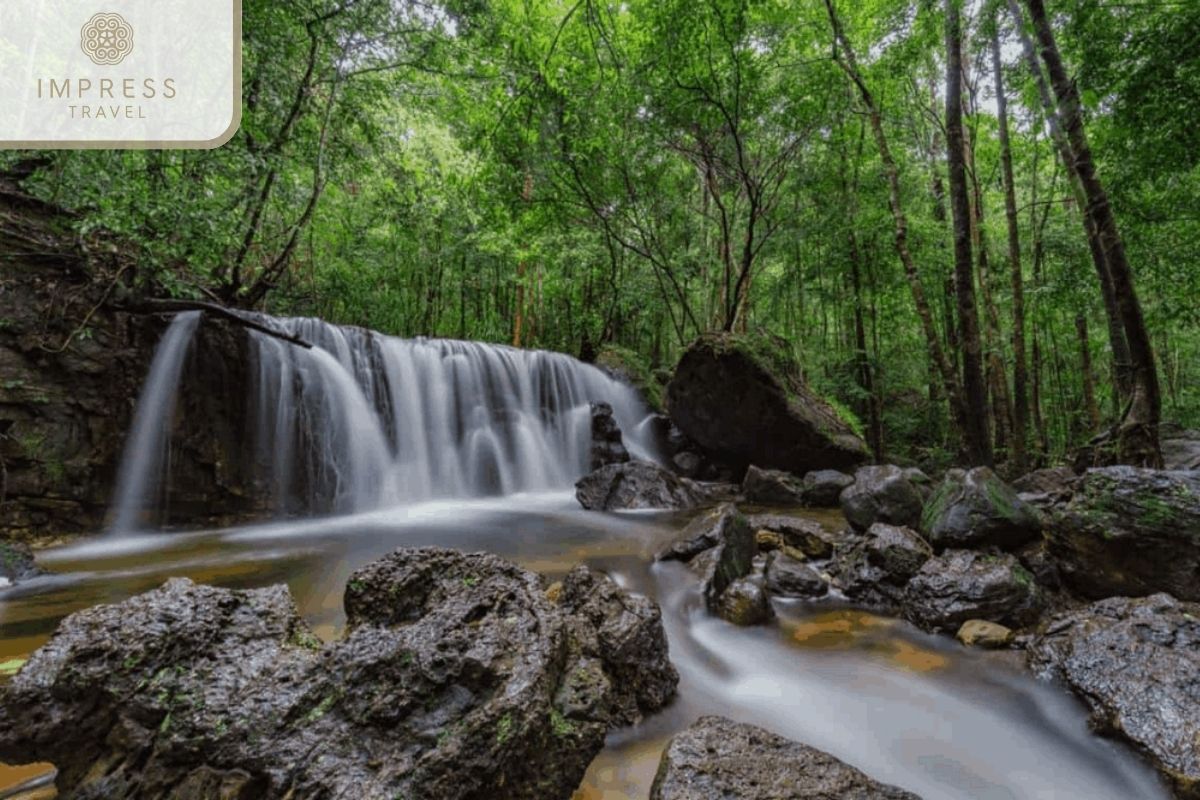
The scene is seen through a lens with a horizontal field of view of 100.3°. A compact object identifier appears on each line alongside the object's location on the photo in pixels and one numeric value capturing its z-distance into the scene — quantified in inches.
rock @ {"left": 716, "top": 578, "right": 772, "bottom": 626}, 139.9
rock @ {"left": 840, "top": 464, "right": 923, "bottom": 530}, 200.9
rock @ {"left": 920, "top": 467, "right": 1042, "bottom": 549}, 156.1
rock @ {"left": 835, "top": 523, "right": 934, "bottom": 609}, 152.8
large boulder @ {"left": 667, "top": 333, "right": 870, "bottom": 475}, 367.2
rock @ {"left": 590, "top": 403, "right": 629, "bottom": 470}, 423.2
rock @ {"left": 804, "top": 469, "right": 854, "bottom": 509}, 328.2
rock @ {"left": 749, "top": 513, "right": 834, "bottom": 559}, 196.4
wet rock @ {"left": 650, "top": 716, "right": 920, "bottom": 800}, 63.2
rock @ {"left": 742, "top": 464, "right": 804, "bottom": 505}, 333.4
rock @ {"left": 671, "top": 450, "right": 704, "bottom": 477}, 442.0
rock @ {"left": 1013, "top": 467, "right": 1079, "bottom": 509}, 269.5
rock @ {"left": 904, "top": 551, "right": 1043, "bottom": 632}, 131.1
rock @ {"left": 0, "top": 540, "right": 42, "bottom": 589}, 156.0
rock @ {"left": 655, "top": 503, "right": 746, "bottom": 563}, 177.9
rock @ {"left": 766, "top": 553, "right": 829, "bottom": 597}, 159.0
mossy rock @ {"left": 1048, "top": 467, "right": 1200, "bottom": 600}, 123.3
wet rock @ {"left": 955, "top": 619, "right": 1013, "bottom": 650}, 123.2
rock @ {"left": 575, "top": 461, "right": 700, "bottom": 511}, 312.0
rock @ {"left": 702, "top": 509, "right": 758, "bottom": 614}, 151.8
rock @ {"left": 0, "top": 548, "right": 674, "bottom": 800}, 55.0
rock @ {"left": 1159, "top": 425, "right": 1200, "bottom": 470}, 316.5
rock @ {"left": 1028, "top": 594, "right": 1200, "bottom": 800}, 81.8
